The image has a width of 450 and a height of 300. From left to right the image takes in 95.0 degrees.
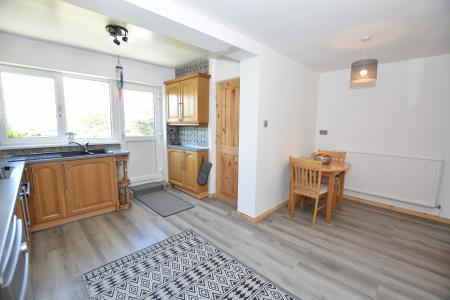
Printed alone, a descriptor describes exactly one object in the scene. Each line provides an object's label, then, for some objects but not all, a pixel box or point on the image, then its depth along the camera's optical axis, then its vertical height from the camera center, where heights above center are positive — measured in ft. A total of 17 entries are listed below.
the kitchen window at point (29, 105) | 8.77 +0.87
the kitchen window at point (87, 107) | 10.23 +0.94
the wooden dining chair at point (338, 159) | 10.34 -1.63
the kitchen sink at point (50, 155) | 8.09 -1.30
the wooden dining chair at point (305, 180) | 8.43 -2.25
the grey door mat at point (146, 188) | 11.96 -3.66
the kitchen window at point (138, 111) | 12.16 +0.90
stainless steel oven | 2.26 -1.79
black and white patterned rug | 5.24 -4.20
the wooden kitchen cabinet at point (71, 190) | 7.81 -2.68
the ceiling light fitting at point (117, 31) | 7.39 +3.46
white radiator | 9.18 -2.31
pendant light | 6.84 +1.99
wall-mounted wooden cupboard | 10.93 +1.55
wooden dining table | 8.46 -1.93
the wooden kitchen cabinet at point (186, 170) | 11.51 -2.57
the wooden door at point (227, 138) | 10.43 -0.55
